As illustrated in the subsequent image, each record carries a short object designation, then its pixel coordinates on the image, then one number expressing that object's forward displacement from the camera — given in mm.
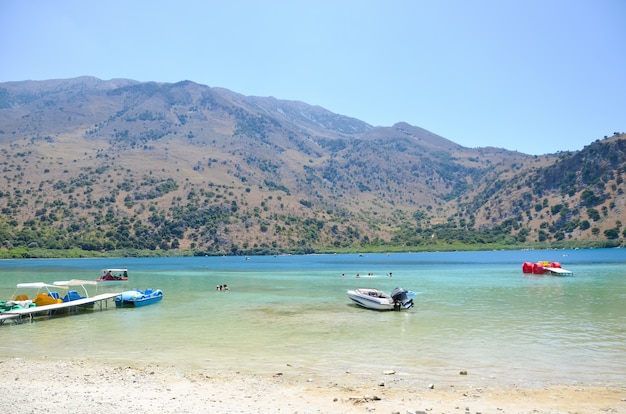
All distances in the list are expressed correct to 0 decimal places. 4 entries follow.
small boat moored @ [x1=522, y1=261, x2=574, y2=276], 74994
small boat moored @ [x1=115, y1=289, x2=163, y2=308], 44125
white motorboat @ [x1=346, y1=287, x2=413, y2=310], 38562
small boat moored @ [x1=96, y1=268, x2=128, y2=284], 74838
